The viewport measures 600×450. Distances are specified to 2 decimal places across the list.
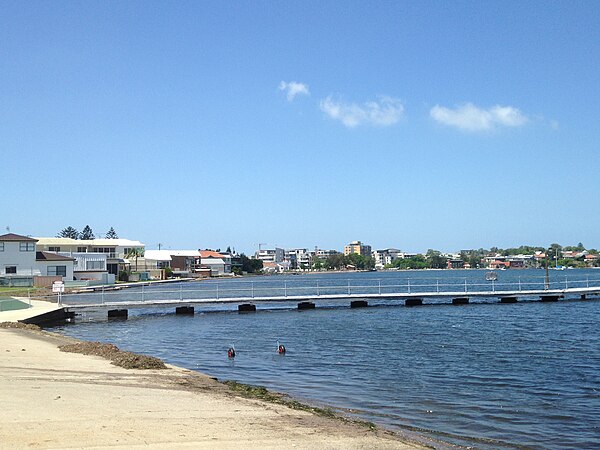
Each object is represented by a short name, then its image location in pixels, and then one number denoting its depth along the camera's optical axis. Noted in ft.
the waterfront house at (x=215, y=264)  595.47
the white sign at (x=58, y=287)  154.61
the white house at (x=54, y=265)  277.23
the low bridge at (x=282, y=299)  165.89
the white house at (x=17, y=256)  268.62
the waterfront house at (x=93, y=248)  372.17
